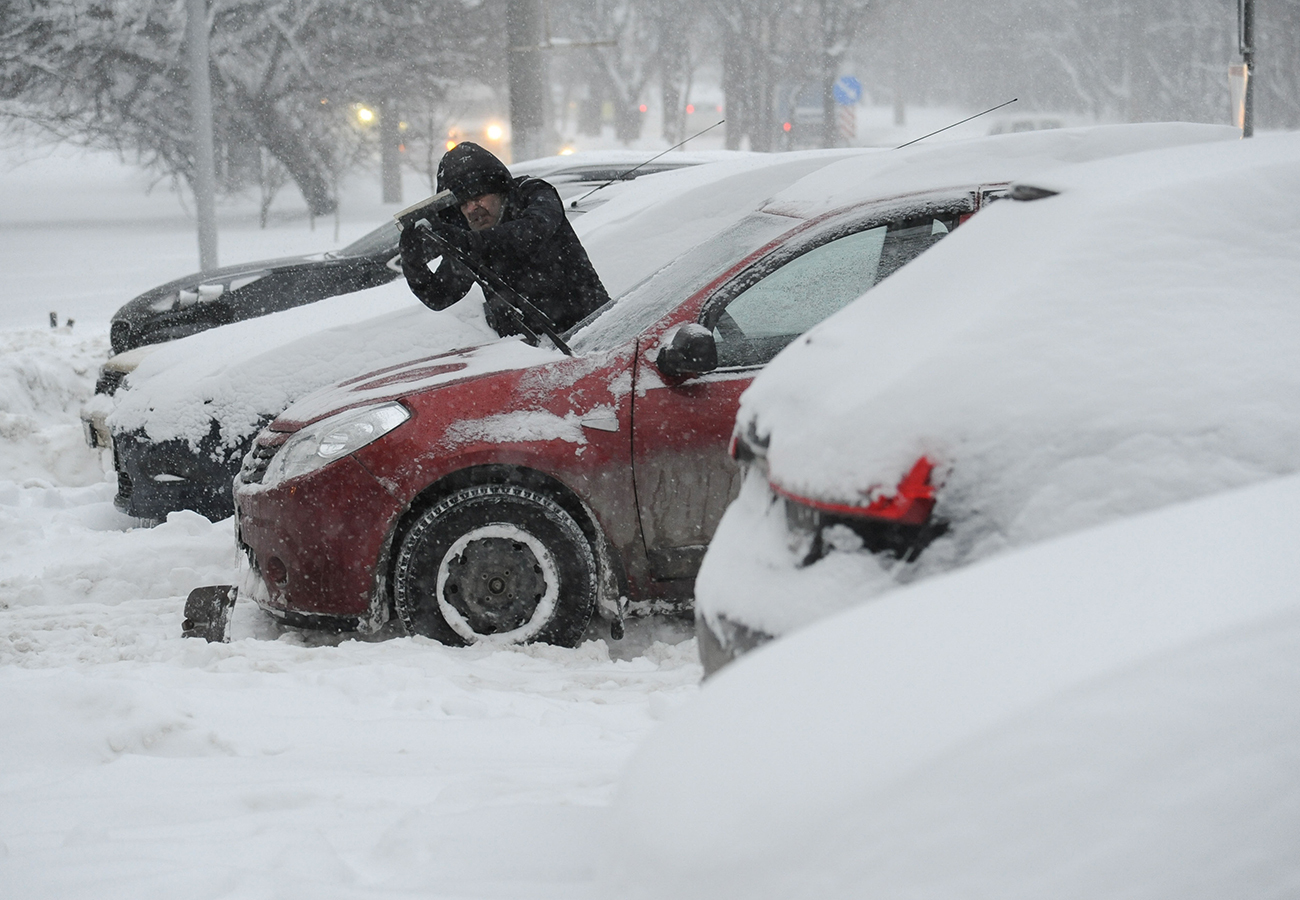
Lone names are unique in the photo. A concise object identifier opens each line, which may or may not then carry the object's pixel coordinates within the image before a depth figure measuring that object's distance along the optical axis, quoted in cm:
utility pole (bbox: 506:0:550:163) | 2910
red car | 856
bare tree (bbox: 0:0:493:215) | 4625
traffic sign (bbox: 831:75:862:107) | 6504
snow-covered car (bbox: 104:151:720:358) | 1775
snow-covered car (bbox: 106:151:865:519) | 1177
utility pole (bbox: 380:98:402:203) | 6067
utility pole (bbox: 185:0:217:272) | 2525
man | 1076
